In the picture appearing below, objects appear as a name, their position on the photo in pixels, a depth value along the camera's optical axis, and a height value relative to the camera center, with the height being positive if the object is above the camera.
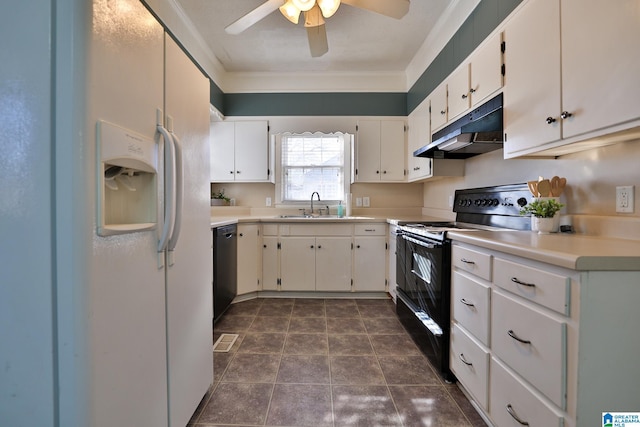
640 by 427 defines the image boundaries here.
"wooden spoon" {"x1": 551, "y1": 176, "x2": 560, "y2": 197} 1.44 +0.13
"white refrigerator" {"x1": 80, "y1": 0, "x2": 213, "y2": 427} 0.74 -0.09
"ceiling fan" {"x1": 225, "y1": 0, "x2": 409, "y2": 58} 1.78 +1.34
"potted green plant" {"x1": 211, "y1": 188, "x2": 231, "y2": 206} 3.47 +0.14
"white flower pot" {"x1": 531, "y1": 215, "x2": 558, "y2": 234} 1.42 -0.07
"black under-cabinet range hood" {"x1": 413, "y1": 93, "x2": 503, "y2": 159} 1.66 +0.51
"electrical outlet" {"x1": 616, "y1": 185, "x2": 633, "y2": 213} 1.20 +0.06
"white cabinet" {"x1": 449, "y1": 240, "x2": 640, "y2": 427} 0.84 -0.45
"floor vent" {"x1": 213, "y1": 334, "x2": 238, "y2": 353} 2.03 -1.03
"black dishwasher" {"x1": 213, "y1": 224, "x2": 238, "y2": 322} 2.31 -0.53
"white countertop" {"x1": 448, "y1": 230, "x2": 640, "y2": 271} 0.83 -0.13
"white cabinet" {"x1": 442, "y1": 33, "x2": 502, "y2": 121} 1.67 +0.92
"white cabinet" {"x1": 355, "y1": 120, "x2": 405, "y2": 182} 3.41 +0.74
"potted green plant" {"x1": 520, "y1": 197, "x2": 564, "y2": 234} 1.41 +0.00
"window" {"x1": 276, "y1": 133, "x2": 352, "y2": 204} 3.62 +0.56
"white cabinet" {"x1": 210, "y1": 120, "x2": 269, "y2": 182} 3.43 +0.70
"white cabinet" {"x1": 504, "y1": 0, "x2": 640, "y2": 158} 0.98 +0.58
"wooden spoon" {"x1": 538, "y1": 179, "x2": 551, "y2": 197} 1.46 +0.12
